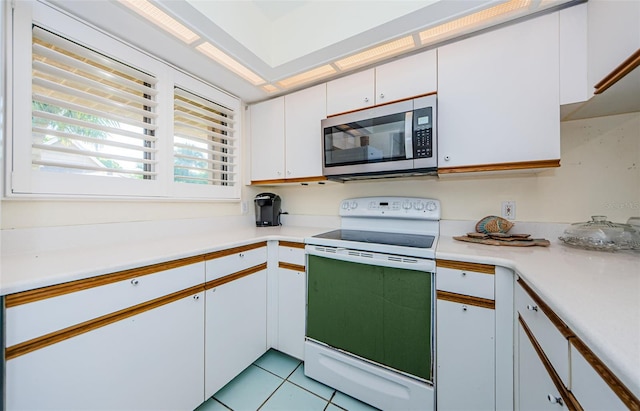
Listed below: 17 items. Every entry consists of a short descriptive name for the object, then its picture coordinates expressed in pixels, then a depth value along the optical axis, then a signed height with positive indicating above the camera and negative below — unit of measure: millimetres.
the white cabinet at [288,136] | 1916 +603
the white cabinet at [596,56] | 905 +645
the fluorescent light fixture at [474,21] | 1199 +1013
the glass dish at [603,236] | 1130 -163
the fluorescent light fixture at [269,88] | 1981 +1004
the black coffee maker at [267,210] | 2275 -58
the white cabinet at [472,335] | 1091 -645
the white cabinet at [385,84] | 1481 +828
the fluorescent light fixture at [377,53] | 1485 +1022
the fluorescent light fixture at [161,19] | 1168 +997
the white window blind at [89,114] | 1154 +503
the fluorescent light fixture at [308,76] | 1766 +1011
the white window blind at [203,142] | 1745 +512
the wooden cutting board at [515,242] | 1286 -218
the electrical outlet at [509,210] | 1560 -44
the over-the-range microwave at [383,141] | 1421 +416
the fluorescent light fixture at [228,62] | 1503 +1006
